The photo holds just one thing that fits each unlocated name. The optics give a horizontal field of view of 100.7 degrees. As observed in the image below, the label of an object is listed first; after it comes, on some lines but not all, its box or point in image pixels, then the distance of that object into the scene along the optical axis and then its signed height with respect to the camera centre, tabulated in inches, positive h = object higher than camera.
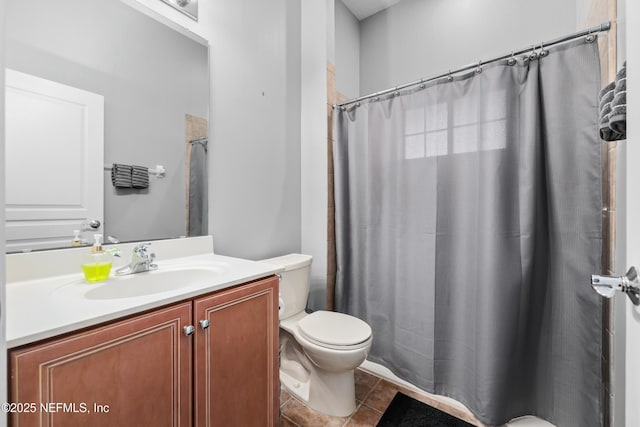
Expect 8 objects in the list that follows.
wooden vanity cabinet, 23.3 -17.0
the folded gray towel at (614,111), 28.1 +11.6
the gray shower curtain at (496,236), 45.8 -4.6
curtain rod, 41.6 +30.2
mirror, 39.0 +22.7
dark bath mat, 52.5 -41.7
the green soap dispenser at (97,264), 37.1 -7.1
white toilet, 51.3 -26.6
